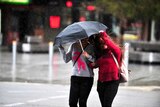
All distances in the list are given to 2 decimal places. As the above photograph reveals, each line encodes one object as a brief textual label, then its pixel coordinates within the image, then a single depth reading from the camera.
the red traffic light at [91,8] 42.82
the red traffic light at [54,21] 41.94
